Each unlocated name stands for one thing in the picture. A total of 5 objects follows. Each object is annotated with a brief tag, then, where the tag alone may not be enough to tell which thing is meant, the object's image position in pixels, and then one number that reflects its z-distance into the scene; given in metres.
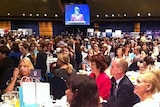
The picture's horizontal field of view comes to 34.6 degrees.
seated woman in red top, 3.50
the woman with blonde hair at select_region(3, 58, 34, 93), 3.58
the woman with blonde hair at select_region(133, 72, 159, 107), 2.49
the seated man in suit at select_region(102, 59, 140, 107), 2.95
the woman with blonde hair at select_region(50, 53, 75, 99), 3.83
